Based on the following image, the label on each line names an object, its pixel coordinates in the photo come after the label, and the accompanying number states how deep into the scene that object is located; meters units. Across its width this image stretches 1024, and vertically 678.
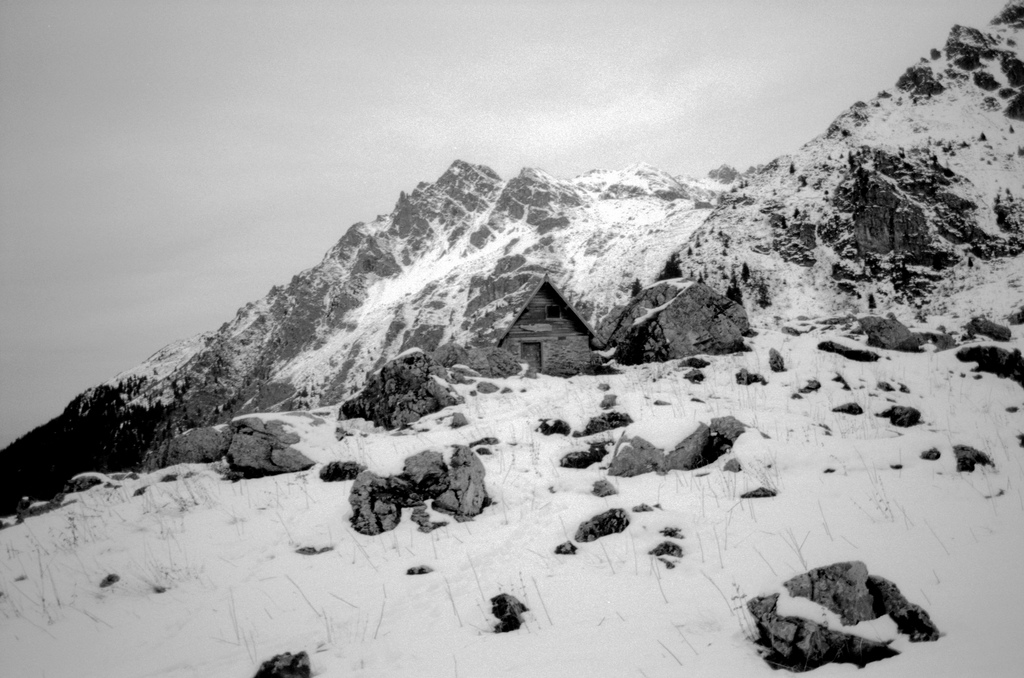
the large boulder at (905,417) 8.50
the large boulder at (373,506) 6.53
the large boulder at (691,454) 7.44
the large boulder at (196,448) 9.72
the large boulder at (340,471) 8.28
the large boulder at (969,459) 6.17
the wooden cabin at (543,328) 26.25
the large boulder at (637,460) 7.41
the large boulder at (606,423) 9.09
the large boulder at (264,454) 8.88
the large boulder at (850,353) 12.92
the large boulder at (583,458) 7.88
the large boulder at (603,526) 5.67
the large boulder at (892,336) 13.62
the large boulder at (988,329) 14.39
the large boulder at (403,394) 12.41
